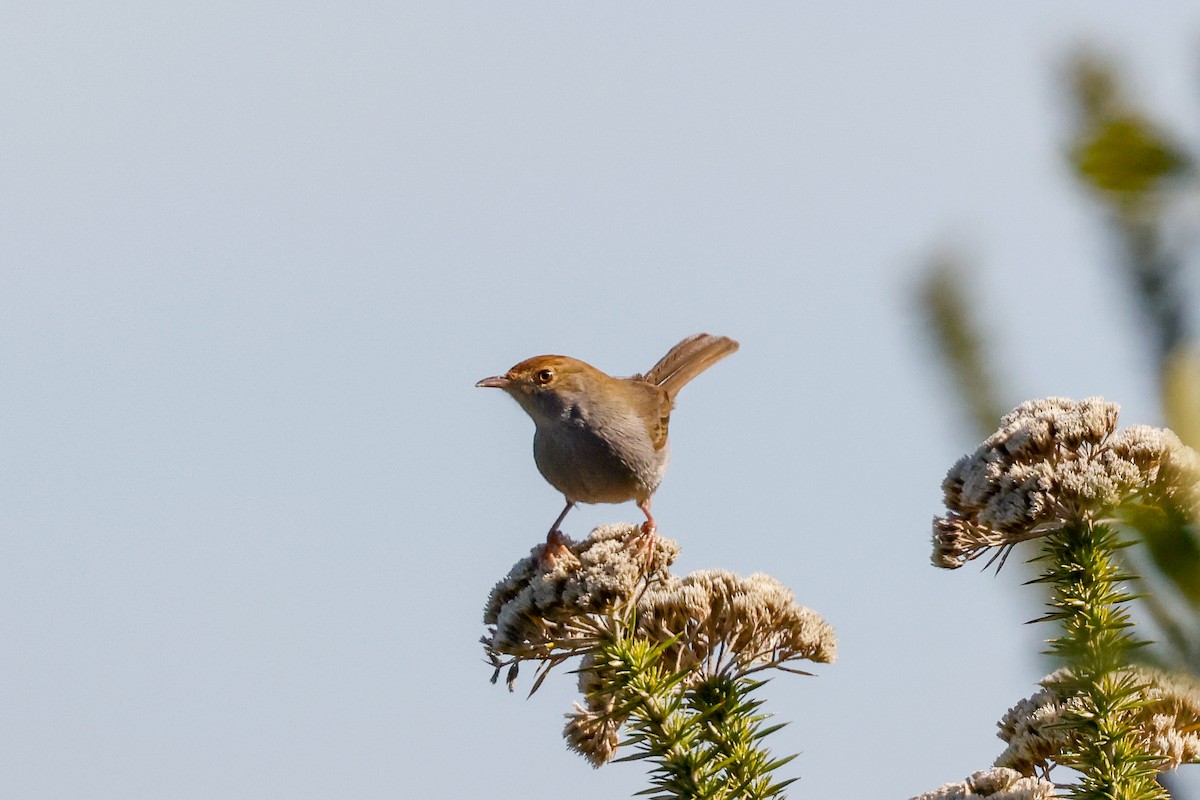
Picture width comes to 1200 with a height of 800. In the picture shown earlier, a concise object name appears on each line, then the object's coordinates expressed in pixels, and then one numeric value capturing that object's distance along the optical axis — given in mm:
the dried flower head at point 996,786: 6125
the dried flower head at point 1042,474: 6187
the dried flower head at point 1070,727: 6254
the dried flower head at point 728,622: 7203
